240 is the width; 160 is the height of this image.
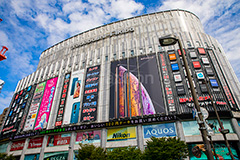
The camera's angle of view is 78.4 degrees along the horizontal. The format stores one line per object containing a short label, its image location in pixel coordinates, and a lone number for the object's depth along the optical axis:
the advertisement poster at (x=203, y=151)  23.05
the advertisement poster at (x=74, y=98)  33.75
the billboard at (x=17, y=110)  40.34
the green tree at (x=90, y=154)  20.73
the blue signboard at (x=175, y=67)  31.10
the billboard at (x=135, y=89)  29.19
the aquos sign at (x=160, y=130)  26.61
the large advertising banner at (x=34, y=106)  37.84
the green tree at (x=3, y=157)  29.85
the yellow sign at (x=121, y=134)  28.58
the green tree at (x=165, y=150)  17.22
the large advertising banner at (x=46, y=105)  36.30
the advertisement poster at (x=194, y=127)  24.99
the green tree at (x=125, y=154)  18.96
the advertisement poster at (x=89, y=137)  30.31
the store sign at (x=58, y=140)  32.28
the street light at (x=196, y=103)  5.37
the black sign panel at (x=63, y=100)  34.59
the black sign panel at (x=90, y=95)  32.47
